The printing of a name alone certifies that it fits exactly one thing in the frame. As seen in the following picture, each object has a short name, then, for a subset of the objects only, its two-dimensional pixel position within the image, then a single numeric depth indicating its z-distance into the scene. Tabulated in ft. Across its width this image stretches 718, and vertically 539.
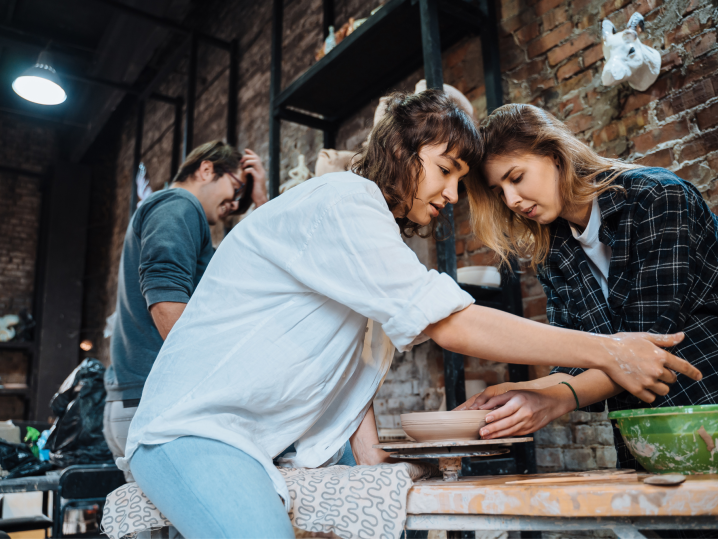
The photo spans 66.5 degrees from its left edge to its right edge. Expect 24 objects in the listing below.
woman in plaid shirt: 4.27
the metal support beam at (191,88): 16.26
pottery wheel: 3.55
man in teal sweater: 5.74
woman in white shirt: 3.23
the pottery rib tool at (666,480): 2.72
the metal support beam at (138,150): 19.23
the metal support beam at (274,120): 10.69
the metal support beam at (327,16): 11.89
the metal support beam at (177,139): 18.24
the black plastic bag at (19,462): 9.18
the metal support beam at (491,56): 8.19
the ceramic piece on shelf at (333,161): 9.20
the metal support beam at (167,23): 15.56
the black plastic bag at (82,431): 9.75
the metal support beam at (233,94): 15.97
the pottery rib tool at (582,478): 3.25
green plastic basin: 3.12
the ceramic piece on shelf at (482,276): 7.62
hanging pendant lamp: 15.84
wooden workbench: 2.67
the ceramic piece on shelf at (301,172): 10.82
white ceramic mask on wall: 6.23
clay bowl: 3.77
